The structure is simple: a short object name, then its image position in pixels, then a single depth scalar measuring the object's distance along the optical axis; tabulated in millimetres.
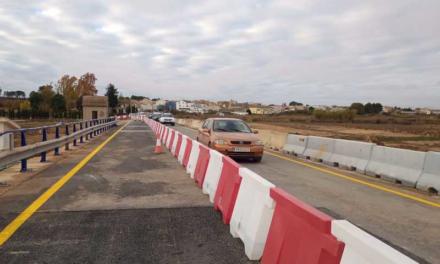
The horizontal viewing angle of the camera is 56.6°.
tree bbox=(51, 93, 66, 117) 103000
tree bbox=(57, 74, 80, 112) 114750
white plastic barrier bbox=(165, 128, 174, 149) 16997
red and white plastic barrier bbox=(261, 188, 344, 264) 2969
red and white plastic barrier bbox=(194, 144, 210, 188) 8281
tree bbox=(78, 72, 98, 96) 123500
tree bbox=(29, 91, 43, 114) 109000
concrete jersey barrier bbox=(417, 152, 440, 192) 8664
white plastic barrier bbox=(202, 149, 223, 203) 6966
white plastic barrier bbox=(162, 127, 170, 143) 18562
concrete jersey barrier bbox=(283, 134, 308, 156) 15688
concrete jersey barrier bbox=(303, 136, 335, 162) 13661
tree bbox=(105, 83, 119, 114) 108538
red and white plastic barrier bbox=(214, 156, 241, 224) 5574
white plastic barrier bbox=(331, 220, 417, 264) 2318
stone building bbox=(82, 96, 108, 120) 55719
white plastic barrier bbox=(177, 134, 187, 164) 12130
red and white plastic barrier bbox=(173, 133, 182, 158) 13531
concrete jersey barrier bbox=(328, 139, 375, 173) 11555
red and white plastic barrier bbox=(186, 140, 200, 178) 9560
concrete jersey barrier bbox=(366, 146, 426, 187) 9387
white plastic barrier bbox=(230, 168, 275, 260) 4246
